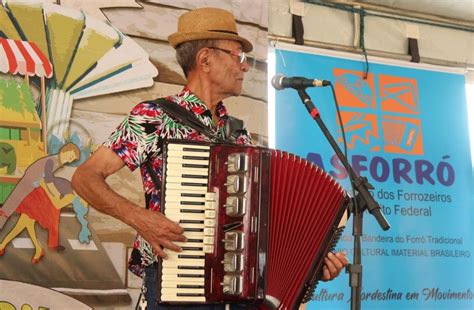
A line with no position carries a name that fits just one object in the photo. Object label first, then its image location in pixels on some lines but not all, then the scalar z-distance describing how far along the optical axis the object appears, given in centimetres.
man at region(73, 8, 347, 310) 406
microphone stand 433
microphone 447
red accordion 398
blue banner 642
